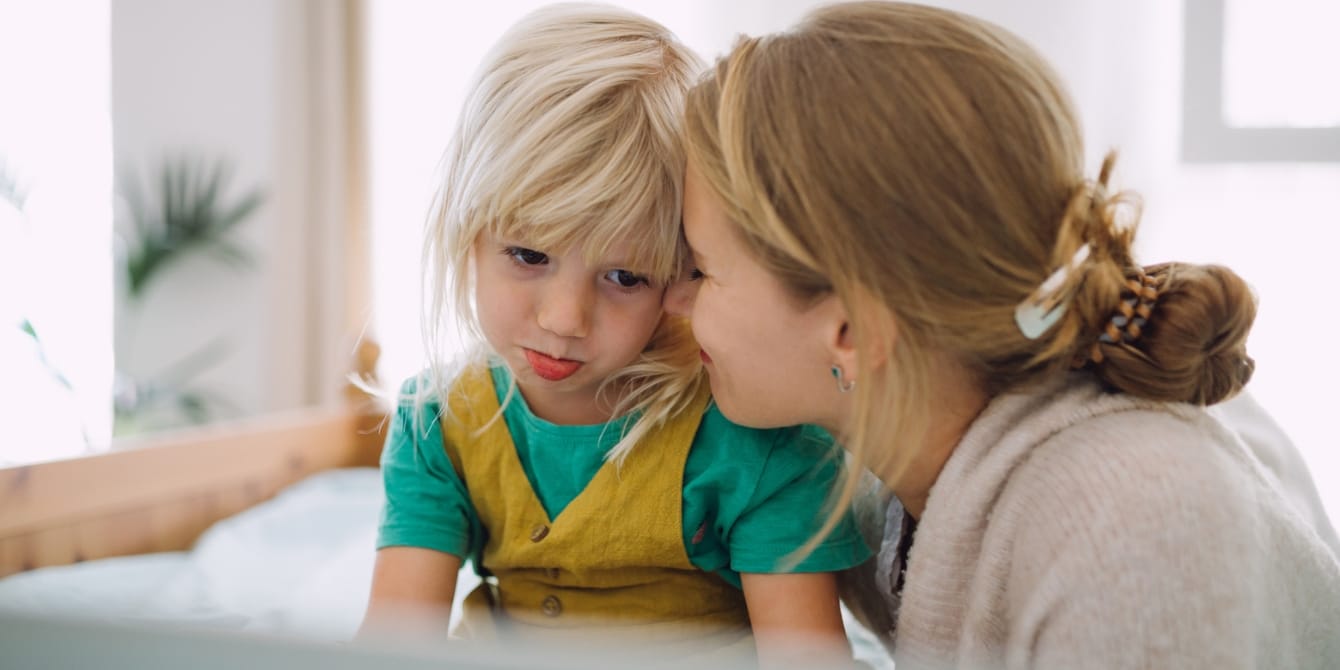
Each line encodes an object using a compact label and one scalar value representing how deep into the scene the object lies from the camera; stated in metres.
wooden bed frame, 1.48
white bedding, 1.32
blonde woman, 0.68
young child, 0.89
